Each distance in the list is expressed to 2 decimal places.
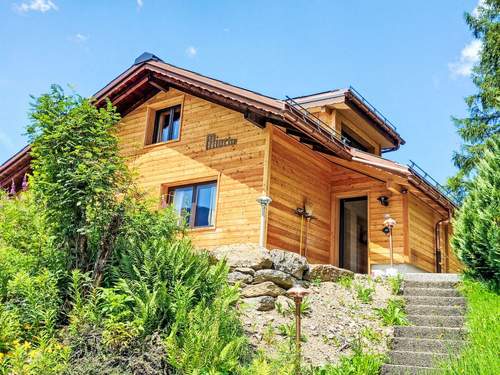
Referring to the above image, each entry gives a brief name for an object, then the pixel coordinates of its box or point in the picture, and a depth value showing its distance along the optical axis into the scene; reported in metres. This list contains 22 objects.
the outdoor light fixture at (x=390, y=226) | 11.06
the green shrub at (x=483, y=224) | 7.18
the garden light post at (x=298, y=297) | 5.58
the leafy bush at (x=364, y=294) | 7.75
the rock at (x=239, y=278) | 7.58
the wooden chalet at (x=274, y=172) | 10.50
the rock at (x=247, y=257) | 7.82
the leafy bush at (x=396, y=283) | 8.09
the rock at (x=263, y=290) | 7.37
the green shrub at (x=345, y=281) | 8.38
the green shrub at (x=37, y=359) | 4.40
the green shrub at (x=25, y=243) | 5.95
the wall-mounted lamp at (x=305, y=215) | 11.08
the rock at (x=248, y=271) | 7.72
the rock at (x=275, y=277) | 7.64
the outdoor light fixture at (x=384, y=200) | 11.80
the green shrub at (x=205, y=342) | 4.71
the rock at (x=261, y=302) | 7.09
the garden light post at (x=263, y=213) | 9.73
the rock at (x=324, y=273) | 8.45
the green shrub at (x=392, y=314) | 6.99
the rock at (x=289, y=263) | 8.08
